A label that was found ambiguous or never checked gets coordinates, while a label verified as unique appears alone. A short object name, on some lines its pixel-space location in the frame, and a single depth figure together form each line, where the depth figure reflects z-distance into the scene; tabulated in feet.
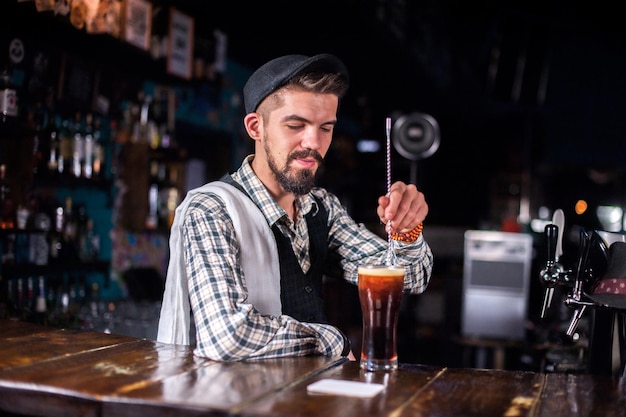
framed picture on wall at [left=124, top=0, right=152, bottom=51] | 13.92
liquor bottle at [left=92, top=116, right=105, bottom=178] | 14.82
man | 6.00
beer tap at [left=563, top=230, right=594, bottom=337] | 6.79
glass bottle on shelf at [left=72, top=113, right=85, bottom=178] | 14.11
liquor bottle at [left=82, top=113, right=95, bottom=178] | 14.49
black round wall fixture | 22.61
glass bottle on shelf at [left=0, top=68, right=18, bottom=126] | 11.53
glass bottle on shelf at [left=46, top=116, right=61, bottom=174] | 13.26
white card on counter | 4.88
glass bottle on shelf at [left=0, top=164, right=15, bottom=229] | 11.93
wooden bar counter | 4.54
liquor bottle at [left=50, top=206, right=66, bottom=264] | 13.76
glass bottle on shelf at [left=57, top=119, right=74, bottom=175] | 13.78
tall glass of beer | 5.74
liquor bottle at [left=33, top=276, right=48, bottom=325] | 12.38
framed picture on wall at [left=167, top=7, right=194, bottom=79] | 15.85
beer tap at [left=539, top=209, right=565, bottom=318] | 7.24
